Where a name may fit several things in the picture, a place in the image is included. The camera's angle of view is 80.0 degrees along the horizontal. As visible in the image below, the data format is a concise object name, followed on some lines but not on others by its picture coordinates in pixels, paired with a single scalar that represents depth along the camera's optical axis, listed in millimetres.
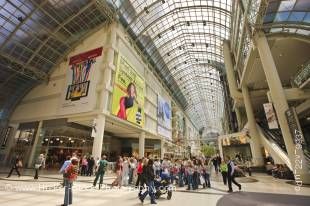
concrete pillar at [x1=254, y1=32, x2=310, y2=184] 13271
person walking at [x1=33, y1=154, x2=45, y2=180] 12909
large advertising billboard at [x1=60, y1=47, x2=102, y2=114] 21672
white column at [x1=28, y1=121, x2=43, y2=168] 23719
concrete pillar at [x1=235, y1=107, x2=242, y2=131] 37662
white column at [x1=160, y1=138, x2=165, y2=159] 39075
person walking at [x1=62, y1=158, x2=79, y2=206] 6281
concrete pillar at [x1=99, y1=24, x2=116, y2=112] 20828
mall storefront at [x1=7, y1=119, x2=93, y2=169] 23969
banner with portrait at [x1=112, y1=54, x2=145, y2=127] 23016
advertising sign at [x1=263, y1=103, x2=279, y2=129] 16562
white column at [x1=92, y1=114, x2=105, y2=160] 19344
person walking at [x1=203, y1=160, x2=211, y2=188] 11525
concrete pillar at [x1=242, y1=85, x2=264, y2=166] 25048
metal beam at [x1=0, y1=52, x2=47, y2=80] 23141
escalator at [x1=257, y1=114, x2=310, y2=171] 17722
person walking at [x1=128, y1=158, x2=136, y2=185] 12920
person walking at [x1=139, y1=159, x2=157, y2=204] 6981
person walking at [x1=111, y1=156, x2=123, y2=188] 11312
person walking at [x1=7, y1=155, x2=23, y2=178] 13910
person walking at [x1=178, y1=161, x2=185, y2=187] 11939
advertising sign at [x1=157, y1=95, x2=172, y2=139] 39206
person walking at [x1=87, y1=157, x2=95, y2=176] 17719
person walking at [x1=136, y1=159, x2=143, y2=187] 10026
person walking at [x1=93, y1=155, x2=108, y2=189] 10972
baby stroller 7797
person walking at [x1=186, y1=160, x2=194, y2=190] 10777
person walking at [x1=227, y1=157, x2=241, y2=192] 9770
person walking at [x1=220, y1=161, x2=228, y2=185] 11180
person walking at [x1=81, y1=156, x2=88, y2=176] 17820
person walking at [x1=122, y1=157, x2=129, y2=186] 12273
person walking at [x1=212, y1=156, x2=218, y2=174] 22797
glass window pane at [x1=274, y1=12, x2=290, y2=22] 16906
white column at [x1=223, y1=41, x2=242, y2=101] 31562
